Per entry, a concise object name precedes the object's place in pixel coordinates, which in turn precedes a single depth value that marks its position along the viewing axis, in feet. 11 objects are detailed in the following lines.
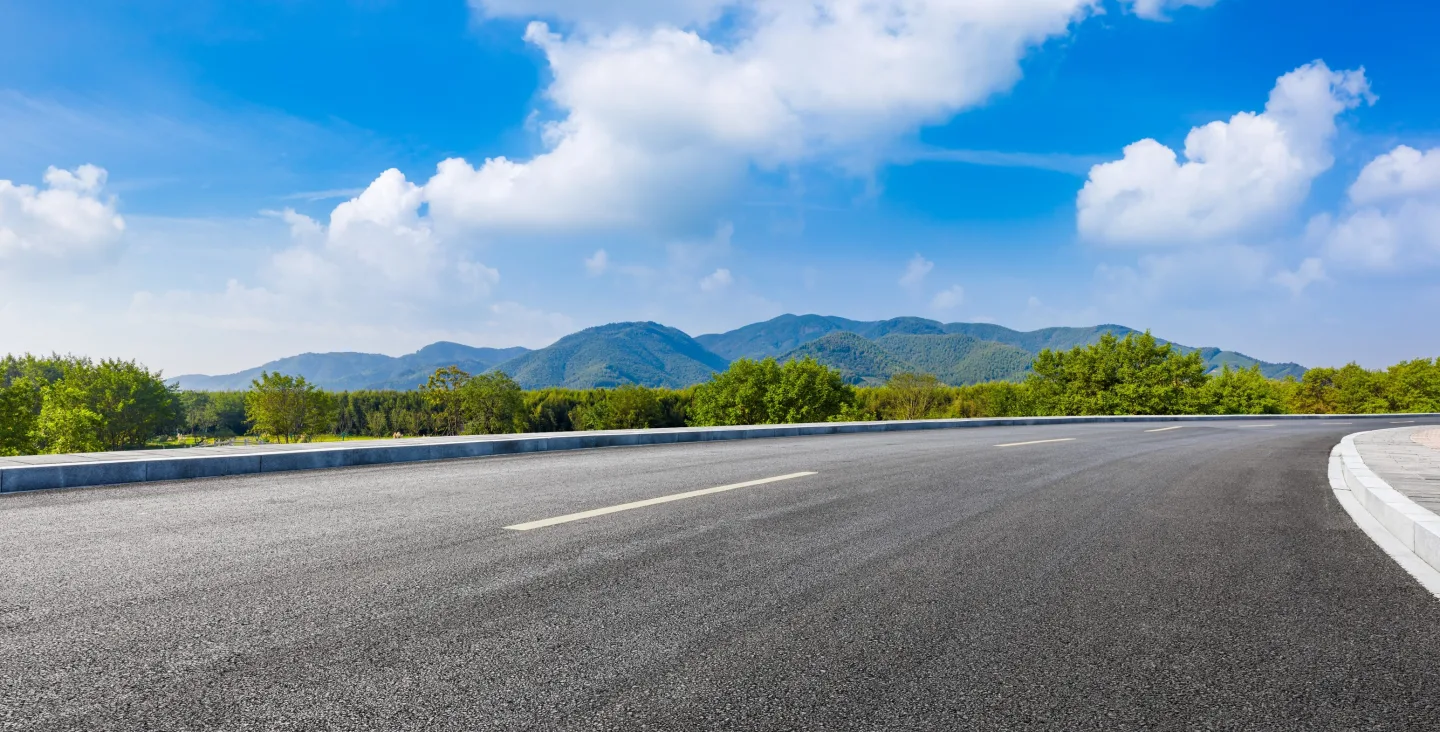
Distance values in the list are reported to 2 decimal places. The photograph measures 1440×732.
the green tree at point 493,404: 296.51
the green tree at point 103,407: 172.35
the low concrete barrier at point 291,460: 21.30
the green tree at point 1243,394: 212.43
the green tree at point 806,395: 228.02
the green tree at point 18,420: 157.99
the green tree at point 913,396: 309.42
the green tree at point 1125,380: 190.49
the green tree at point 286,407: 234.99
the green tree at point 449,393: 293.64
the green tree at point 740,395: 233.76
